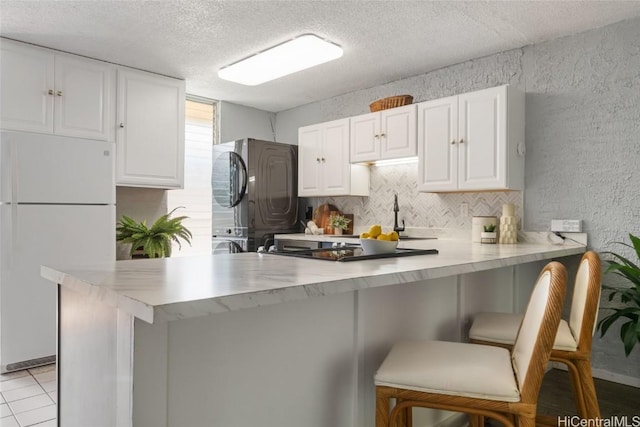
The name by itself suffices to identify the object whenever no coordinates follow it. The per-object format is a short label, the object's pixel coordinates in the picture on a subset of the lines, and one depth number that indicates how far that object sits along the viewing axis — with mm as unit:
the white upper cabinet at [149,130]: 3854
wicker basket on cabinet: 3736
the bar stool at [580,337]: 1720
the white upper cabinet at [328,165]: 4180
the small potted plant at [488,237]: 3104
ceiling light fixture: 3201
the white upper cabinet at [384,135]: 3643
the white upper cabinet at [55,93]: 3240
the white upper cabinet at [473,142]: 3104
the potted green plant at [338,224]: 4344
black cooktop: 1762
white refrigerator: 2926
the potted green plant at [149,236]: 3742
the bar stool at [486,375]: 1192
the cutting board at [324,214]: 4509
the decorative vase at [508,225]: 3152
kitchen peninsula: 1038
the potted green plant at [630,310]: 2355
